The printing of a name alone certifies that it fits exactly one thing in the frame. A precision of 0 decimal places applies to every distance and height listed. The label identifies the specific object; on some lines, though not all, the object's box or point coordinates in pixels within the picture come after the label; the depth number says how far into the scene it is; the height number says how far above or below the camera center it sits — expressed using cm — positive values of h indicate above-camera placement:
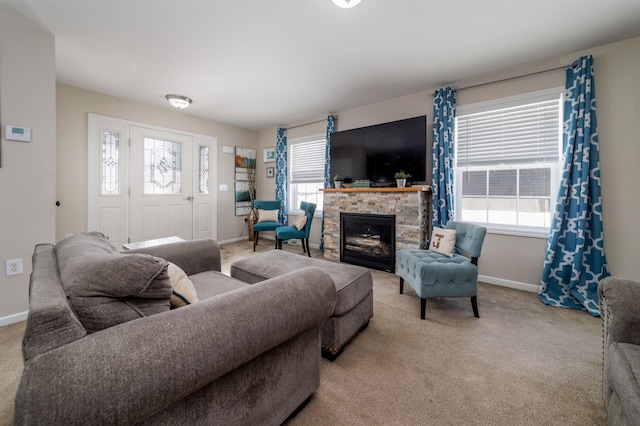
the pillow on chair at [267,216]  486 -17
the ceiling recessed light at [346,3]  186 +150
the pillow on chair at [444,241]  259 -34
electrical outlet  214 -52
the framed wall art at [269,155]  558 +115
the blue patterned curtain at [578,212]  247 -2
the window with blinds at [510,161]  279 +56
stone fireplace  331 +0
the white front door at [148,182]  374 +40
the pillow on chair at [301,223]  441 -27
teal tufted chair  216 -55
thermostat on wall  209 +59
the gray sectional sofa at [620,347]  91 -58
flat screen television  343 +83
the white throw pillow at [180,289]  110 -38
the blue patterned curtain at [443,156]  324 +67
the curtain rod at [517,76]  266 +149
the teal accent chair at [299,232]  433 -42
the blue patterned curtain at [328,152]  443 +96
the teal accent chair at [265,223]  470 -30
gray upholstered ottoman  166 -55
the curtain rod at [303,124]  478 +162
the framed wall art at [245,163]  550 +97
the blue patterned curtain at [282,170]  525 +76
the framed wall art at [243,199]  557 +18
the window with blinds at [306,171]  488 +73
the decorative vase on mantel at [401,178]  343 +40
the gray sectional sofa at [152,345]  56 -38
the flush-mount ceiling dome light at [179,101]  366 +152
